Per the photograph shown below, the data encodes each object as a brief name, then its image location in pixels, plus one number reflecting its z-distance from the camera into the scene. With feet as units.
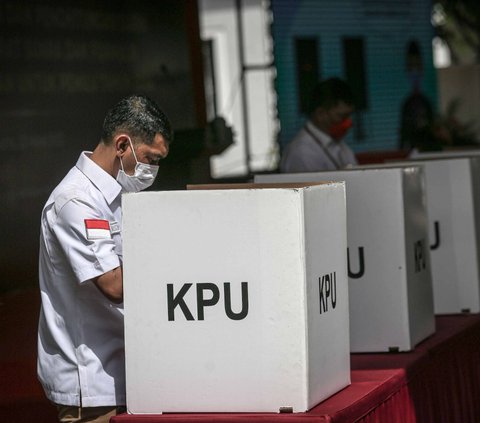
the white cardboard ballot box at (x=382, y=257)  31.09
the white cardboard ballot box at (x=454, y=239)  37.40
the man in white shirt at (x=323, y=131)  43.47
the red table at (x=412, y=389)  23.88
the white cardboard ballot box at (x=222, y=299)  23.35
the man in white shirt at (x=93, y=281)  24.07
